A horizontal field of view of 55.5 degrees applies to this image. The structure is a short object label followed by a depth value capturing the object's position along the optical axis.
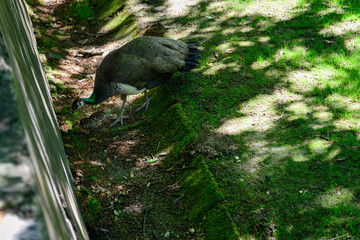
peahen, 5.20
